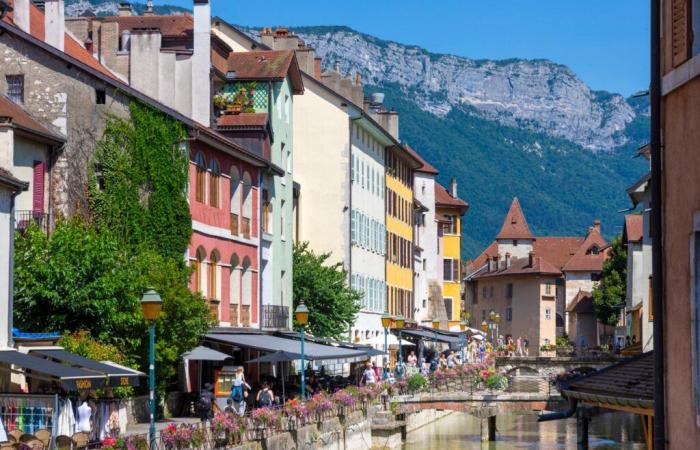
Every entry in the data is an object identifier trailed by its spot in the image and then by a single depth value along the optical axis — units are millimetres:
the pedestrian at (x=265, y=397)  45312
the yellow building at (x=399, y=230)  95188
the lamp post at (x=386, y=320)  59000
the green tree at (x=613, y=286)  131625
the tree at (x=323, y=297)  69438
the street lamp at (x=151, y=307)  28641
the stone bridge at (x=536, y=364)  111438
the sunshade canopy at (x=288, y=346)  47969
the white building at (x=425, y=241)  111562
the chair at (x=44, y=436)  28550
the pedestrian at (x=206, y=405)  42547
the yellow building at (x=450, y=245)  124125
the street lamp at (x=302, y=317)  45312
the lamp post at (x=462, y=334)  104019
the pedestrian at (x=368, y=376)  64363
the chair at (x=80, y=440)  29353
